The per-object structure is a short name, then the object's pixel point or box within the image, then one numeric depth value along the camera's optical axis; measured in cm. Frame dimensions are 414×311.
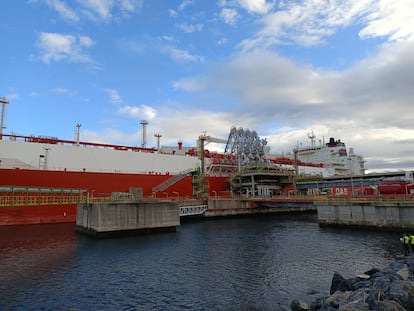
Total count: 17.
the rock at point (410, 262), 1279
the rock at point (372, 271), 1438
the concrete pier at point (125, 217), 2791
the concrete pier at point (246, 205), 4542
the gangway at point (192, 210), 4324
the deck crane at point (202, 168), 4847
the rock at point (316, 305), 1063
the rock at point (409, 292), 881
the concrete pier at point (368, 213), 2892
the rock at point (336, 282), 1256
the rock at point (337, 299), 975
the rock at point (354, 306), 846
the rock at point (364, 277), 1333
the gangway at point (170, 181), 4462
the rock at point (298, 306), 1091
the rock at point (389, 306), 792
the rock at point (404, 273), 1147
